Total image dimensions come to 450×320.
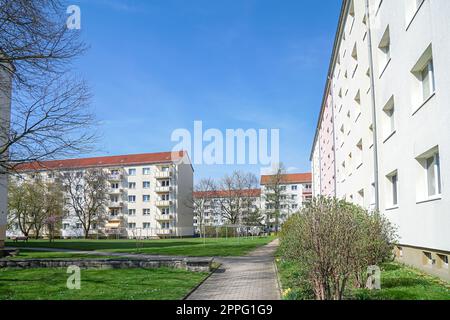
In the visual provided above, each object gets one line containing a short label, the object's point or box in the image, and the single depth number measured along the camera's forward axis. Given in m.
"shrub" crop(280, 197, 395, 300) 7.18
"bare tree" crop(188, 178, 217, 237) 73.44
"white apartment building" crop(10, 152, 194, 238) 70.62
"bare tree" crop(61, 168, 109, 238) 65.62
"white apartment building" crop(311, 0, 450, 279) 9.97
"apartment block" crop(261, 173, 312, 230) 66.81
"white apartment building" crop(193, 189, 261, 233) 73.06
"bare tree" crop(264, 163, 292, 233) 66.03
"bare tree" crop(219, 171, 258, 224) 72.06
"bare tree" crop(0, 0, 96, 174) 10.43
